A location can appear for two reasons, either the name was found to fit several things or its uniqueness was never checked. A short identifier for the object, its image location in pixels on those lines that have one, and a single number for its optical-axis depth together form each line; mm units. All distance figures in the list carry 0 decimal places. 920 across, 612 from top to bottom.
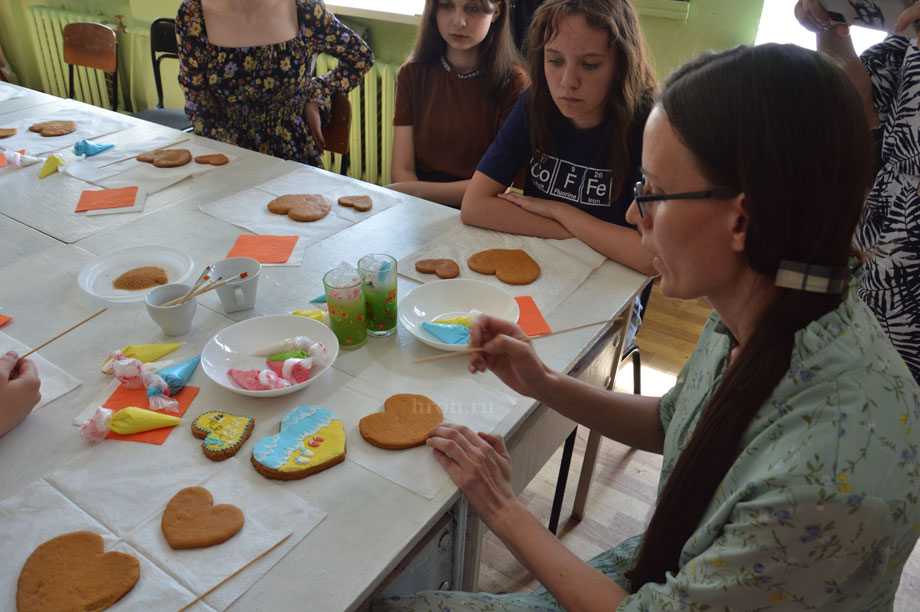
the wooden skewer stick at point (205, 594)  720
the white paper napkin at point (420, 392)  908
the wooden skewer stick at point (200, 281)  1182
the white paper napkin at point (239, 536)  749
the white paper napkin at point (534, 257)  1391
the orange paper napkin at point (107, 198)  1686
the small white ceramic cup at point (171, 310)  1154
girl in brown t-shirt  2076
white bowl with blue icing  1271
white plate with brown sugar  1325
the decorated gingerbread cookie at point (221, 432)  919
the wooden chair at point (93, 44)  3275
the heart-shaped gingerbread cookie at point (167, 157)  1936
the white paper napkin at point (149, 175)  1818
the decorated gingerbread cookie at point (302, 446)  890
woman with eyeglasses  631
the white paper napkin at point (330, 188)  1770
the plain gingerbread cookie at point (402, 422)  950
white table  794
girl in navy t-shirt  1470
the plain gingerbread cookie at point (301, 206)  1658
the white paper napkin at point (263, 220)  1607
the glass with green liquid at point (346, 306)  1118
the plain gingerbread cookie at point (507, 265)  1414
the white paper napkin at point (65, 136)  2037
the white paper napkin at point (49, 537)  725
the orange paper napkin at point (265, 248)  1480
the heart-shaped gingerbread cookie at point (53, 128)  2125
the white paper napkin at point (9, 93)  2486
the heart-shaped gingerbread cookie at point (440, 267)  1417
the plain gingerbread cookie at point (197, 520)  785
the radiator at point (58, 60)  4250
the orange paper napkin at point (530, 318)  1249
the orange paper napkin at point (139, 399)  972
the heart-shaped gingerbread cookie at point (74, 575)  717
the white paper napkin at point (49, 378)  1034
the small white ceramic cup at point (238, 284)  1235
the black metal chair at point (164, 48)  3104
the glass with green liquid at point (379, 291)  1152
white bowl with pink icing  1035
